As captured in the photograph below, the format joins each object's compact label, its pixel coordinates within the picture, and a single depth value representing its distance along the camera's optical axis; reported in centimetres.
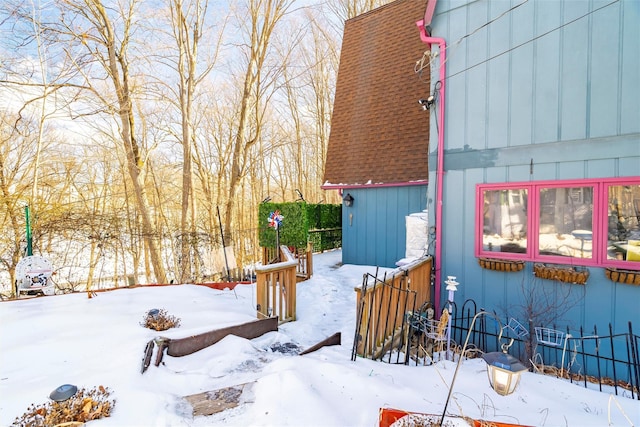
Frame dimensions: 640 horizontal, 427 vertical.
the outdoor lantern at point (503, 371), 184
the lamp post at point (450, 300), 387
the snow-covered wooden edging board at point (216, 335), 344
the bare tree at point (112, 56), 821
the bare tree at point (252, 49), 1093
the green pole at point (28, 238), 573
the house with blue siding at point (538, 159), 393
